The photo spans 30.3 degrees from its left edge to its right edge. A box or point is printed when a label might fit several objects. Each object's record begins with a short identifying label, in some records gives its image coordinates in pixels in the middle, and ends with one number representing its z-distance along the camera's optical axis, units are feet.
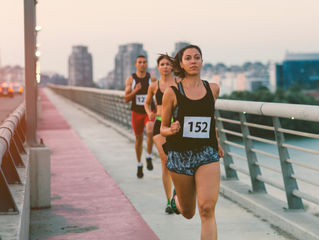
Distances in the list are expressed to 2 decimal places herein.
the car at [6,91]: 200.85
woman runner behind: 22.11
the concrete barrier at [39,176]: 23.58
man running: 29.86
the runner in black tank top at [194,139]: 14.61
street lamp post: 25.02
